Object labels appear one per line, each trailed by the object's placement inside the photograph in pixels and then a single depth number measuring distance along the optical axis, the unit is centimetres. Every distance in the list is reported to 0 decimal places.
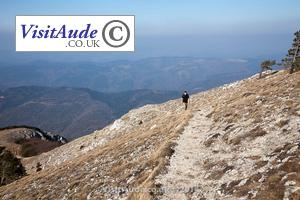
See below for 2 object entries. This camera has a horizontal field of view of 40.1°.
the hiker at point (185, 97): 5900
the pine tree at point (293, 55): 6050
